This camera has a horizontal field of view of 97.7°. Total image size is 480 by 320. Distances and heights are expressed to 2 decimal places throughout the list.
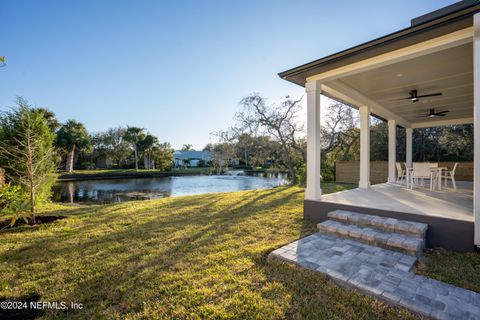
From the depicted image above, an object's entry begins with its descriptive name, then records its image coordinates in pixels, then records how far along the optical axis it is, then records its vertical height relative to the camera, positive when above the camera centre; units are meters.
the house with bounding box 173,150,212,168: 42.51 +0.02
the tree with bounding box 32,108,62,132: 18.06 +3.74
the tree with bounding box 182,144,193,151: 61.06 +3.31
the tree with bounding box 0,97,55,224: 4.41 +0.45
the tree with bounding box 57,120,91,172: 24.95 +2.59
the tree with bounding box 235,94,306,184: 11.83 +2.15
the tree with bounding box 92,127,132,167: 33.50 +2.10
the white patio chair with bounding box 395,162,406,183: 6.99 -0.55
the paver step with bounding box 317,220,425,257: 2.67 -1.13
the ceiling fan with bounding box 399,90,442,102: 5.29 +1.54
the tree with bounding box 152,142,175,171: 29.77 +0.24
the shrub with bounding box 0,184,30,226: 4.11 -0.93
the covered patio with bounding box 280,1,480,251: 2.83 +1.64
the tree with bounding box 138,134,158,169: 31.73 +1.63
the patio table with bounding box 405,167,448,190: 5.84 -0.55
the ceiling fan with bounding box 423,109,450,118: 6.72 +1.44
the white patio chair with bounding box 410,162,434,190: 5.44 -0.40
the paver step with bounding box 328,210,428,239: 2.92 -1.02
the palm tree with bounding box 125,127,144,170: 30.70 +3.49
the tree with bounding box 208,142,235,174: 15.93 +0.27
